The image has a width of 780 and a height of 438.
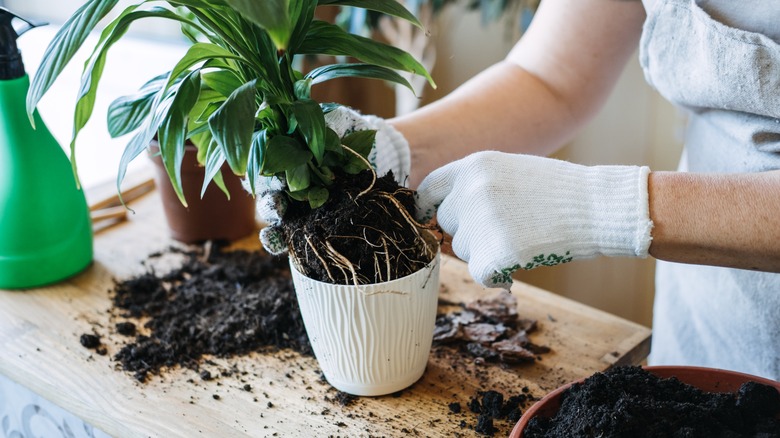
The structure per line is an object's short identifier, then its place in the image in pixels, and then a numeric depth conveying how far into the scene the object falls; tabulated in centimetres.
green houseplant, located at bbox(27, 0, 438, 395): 75
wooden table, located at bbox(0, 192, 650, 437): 86
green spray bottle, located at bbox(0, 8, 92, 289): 113
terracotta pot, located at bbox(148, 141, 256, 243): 127
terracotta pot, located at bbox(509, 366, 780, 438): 74
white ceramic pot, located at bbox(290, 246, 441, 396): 84
